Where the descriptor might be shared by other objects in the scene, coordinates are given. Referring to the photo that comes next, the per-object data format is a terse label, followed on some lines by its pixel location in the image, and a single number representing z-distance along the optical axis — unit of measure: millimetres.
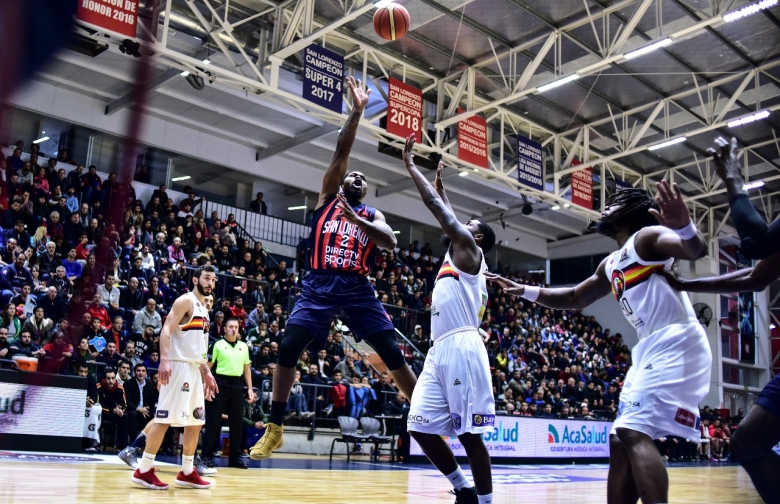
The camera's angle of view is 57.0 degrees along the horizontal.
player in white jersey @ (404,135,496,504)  4723
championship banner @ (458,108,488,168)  17969
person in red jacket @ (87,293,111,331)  11131
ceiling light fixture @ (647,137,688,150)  20467
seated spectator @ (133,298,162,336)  12859
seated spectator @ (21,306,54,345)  9330
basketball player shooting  5023
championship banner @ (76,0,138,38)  9830
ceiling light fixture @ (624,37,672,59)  15077
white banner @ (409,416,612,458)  15422
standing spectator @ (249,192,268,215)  22109
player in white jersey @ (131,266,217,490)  6965
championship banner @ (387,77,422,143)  16047
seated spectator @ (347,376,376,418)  14742
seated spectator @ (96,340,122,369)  11666
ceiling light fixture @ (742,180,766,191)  23094
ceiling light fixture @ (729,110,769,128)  19250
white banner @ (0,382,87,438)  9281
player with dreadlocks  3623
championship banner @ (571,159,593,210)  21109
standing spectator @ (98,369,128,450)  11070
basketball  10375
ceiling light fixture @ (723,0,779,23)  14070
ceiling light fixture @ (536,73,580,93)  16375
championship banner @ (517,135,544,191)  19141
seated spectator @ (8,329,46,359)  9441
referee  9617
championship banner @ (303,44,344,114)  14695
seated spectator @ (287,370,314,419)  14211
